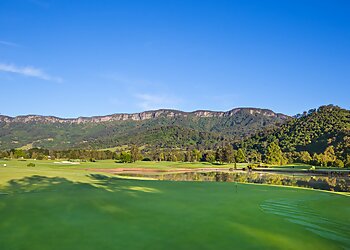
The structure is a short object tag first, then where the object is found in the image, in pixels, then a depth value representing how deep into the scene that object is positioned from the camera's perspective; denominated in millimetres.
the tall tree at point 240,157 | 125062
